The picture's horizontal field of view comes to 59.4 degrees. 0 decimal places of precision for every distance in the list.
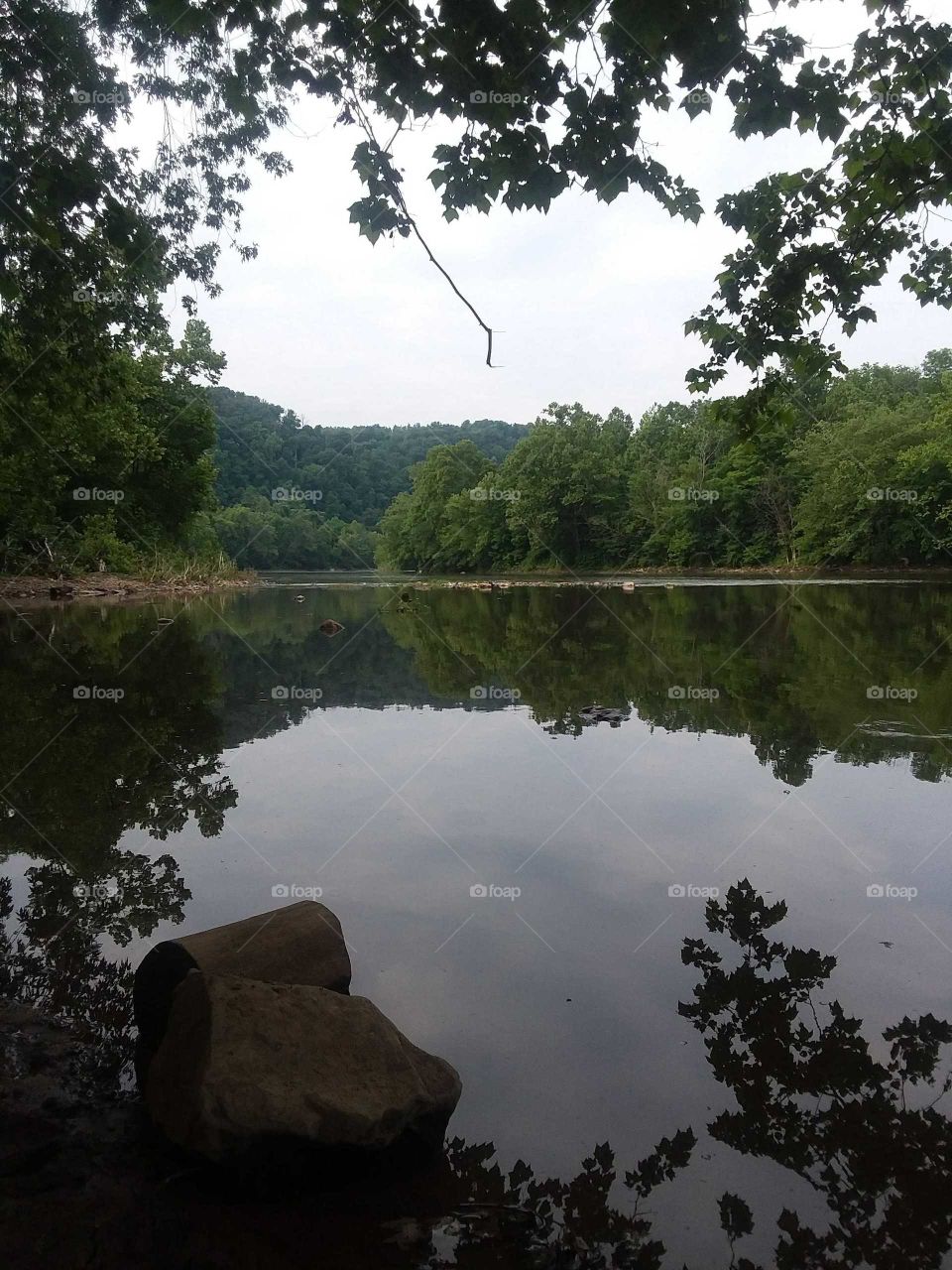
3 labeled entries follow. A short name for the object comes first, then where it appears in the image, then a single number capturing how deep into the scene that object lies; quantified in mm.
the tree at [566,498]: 77250
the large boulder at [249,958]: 3184
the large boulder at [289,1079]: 2465
